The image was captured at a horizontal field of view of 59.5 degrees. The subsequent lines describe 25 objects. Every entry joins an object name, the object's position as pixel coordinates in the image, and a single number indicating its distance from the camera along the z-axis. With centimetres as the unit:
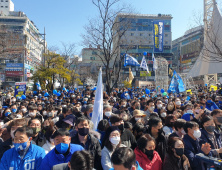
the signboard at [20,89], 1272
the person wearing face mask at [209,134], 354
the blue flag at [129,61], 1392
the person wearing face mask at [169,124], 414
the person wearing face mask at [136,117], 499
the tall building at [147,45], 6022
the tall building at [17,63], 4659
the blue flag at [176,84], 1139
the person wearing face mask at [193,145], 294
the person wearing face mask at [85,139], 319
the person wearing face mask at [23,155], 263
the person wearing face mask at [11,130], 329
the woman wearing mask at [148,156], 289
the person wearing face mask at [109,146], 287
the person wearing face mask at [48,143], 333
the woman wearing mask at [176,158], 278
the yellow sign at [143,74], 5824
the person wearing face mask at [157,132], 346
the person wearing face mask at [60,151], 256
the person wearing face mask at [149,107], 627
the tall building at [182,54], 6972
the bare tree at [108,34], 1358
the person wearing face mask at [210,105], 761
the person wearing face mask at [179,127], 370
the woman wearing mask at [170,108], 677
